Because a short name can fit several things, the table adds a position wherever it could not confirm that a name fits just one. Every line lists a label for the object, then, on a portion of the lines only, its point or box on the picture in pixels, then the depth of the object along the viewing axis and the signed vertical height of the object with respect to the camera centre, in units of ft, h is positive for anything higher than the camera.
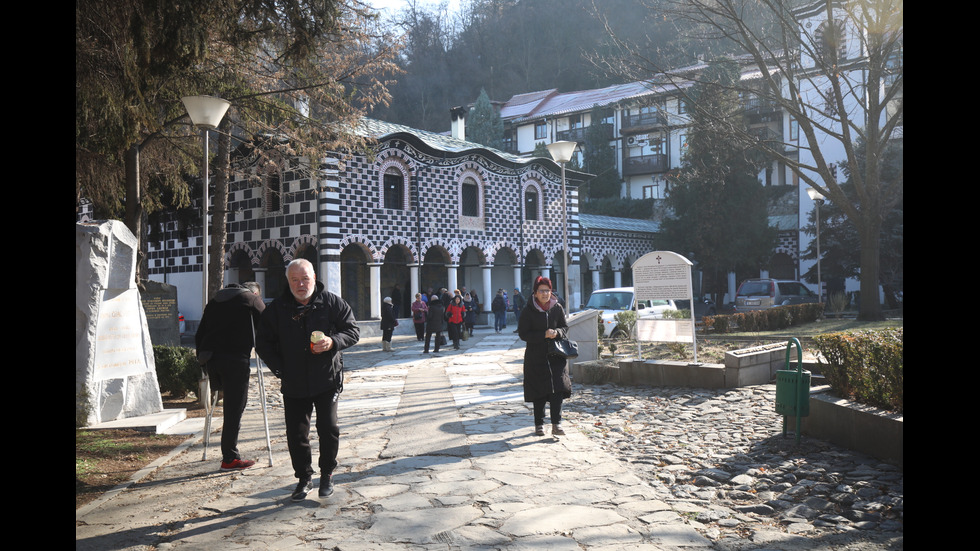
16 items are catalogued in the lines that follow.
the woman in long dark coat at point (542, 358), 24.04 -2.50
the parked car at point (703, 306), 107.49 -4.08
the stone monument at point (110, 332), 25.66 -1.54
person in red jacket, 62.49 -2.70
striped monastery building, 79.05 +7.16
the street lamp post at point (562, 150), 49.96 +9.07
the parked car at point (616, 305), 60.23 -2.10
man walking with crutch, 20.39 -1.70
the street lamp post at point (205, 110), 31.22 +7.68
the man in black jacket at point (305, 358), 17.11 -1.68
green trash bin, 21.06 -3.28
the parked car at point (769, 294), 88.99 -1.78
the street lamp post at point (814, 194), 77.68 +8.99
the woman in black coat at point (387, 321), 62.90 -3.07
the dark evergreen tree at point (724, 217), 116.16 +10.20
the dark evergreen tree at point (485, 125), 164.96 +36.21
